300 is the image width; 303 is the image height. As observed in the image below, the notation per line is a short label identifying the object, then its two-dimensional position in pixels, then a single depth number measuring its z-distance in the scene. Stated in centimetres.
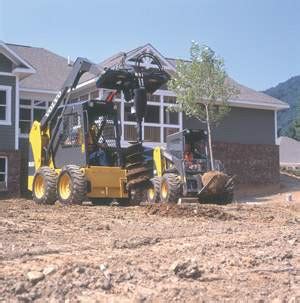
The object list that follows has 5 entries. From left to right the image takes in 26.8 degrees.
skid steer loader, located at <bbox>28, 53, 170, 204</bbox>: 1625
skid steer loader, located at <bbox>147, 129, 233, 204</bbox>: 1764
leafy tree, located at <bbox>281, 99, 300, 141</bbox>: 8956
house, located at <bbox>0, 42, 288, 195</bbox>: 2617
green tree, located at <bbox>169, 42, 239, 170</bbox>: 2825
